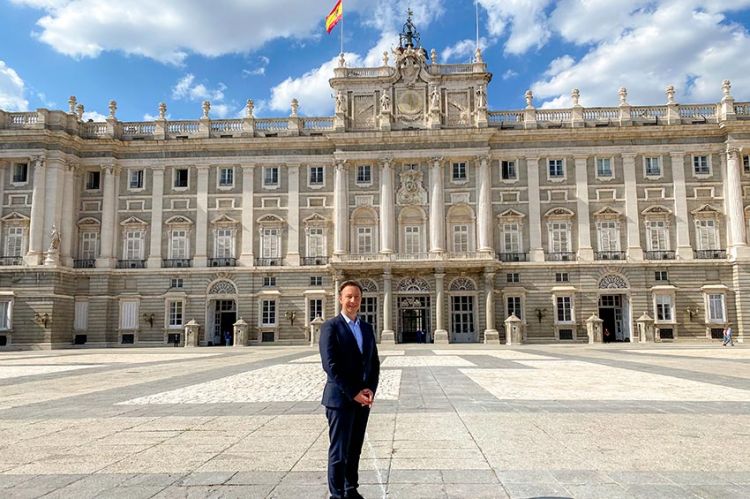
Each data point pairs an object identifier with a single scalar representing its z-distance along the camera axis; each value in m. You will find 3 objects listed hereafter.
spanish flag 41.44
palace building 39.94
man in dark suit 4.54
